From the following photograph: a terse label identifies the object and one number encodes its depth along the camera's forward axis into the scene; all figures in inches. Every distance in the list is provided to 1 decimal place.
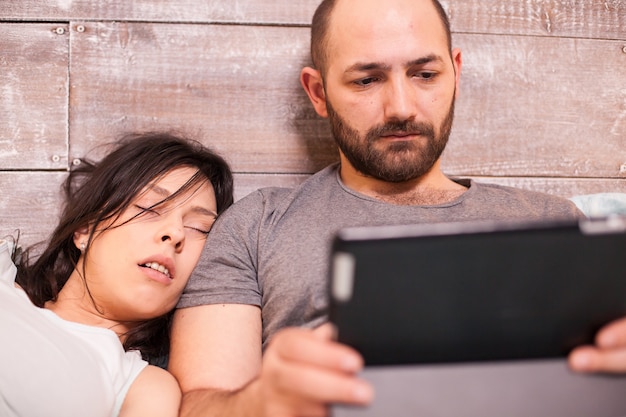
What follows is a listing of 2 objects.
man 41.5
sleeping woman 38.1
